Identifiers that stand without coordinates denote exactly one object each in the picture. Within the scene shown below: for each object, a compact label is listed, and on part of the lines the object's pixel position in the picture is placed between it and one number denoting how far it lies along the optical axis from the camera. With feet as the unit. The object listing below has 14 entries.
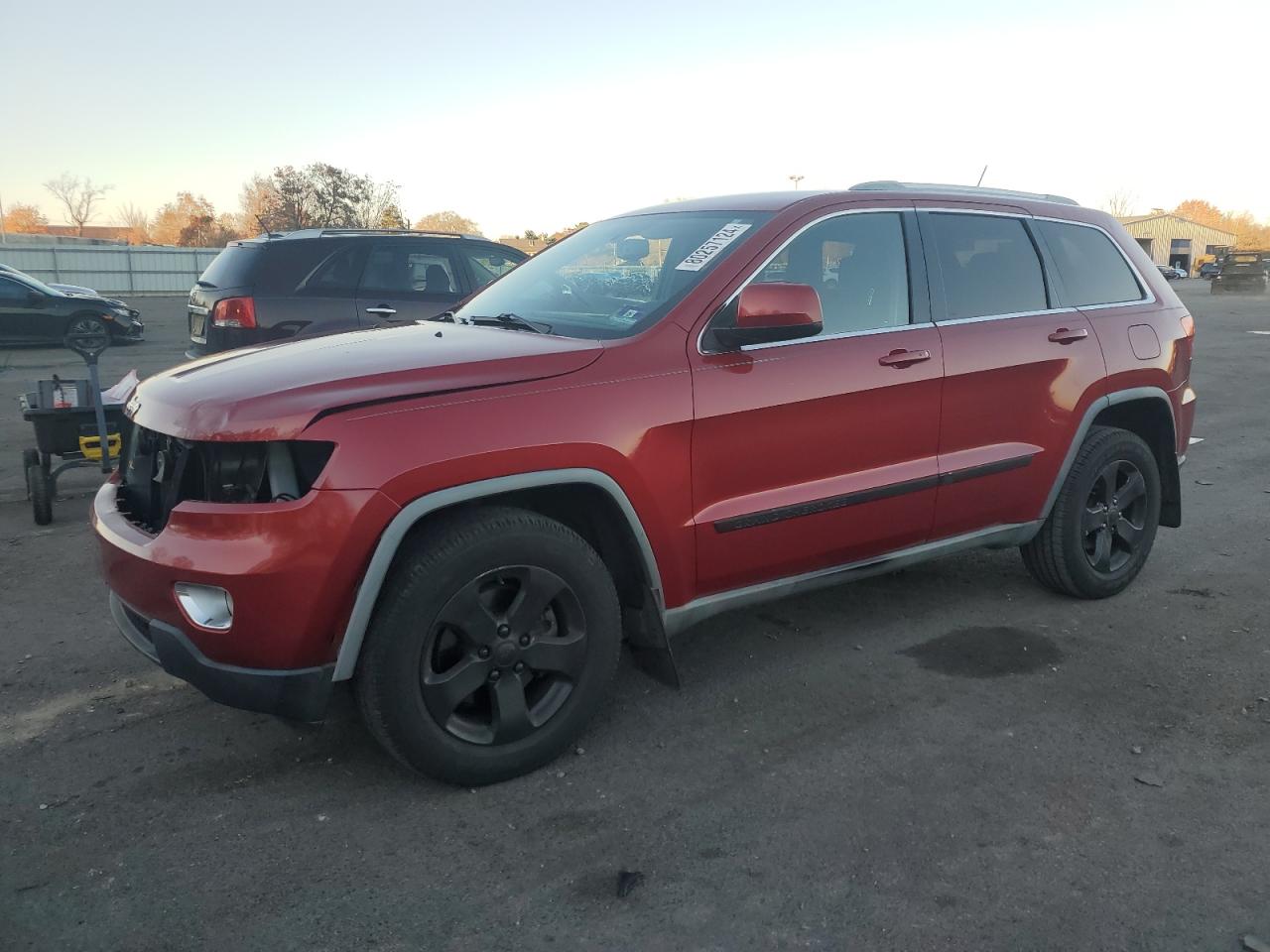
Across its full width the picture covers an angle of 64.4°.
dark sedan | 55.83
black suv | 25.41
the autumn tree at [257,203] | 173.07
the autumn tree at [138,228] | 335.47
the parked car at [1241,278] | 119.65
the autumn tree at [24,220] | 358.02
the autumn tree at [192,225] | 209.56
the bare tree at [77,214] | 304.30
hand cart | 20.04
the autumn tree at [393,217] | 155.43
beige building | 269.85
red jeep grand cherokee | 9.27
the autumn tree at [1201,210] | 441.68
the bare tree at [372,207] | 160.25
